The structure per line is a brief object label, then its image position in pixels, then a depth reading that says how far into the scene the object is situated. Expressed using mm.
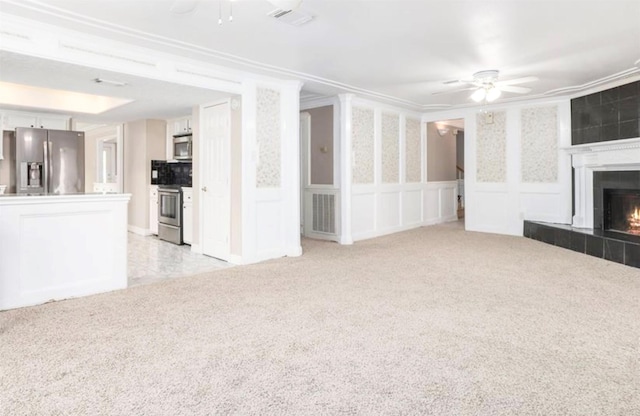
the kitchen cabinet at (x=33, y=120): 6047
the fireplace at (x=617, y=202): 5215
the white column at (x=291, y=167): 5168
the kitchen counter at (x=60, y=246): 3074
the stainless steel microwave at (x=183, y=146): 6551
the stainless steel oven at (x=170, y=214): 6129
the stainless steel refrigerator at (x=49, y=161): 6098
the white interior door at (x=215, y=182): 5043
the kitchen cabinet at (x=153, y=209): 7016
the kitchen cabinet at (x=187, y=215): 5934
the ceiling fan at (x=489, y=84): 4852
